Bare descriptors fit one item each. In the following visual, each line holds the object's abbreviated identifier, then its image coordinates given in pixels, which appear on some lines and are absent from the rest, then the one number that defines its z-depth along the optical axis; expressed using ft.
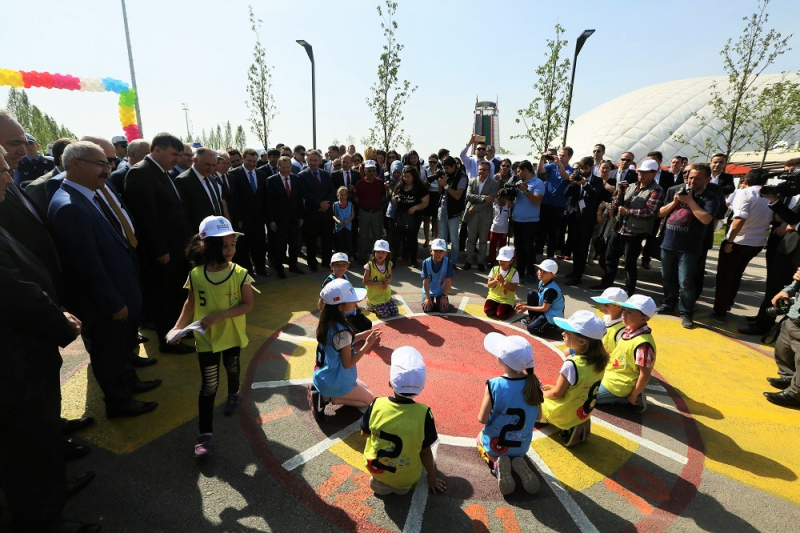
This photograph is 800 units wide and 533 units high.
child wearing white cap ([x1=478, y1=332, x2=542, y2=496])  11.15
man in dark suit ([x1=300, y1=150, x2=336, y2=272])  31.89
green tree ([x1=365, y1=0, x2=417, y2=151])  62.95
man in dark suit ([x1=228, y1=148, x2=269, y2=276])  29.25
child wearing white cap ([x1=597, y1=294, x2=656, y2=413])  14.24
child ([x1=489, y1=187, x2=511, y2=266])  31.50
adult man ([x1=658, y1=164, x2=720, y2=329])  22.85
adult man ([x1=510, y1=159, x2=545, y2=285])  29.91
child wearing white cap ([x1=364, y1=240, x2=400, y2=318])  24.21
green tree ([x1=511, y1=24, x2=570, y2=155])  56.35
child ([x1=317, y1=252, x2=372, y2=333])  19.84
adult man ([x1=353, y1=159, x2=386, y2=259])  34.22
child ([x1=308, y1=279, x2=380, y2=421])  12.89
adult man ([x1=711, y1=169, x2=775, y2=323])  23.15
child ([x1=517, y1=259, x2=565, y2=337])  21.54
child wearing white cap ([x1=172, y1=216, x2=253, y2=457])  12.20
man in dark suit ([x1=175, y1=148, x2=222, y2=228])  20.30
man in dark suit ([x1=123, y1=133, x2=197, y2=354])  17.21
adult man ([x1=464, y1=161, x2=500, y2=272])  32.76
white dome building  152.05
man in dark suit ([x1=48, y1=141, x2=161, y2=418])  12.55
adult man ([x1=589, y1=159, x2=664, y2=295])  25.71
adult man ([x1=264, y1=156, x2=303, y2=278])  30.01
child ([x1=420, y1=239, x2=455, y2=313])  24.76
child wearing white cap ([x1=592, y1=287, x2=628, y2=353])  16.11
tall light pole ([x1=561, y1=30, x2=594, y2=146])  51.19
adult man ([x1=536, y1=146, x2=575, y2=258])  32.48
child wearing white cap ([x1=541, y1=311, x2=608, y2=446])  12.58
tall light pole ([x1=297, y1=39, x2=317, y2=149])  62.19
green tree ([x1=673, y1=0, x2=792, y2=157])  47.93
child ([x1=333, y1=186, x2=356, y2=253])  33.30
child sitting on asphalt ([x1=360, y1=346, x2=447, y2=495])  10.31
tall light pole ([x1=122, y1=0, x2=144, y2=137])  93.56
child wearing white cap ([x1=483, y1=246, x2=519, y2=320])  23.85
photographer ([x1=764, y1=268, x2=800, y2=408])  16.29
